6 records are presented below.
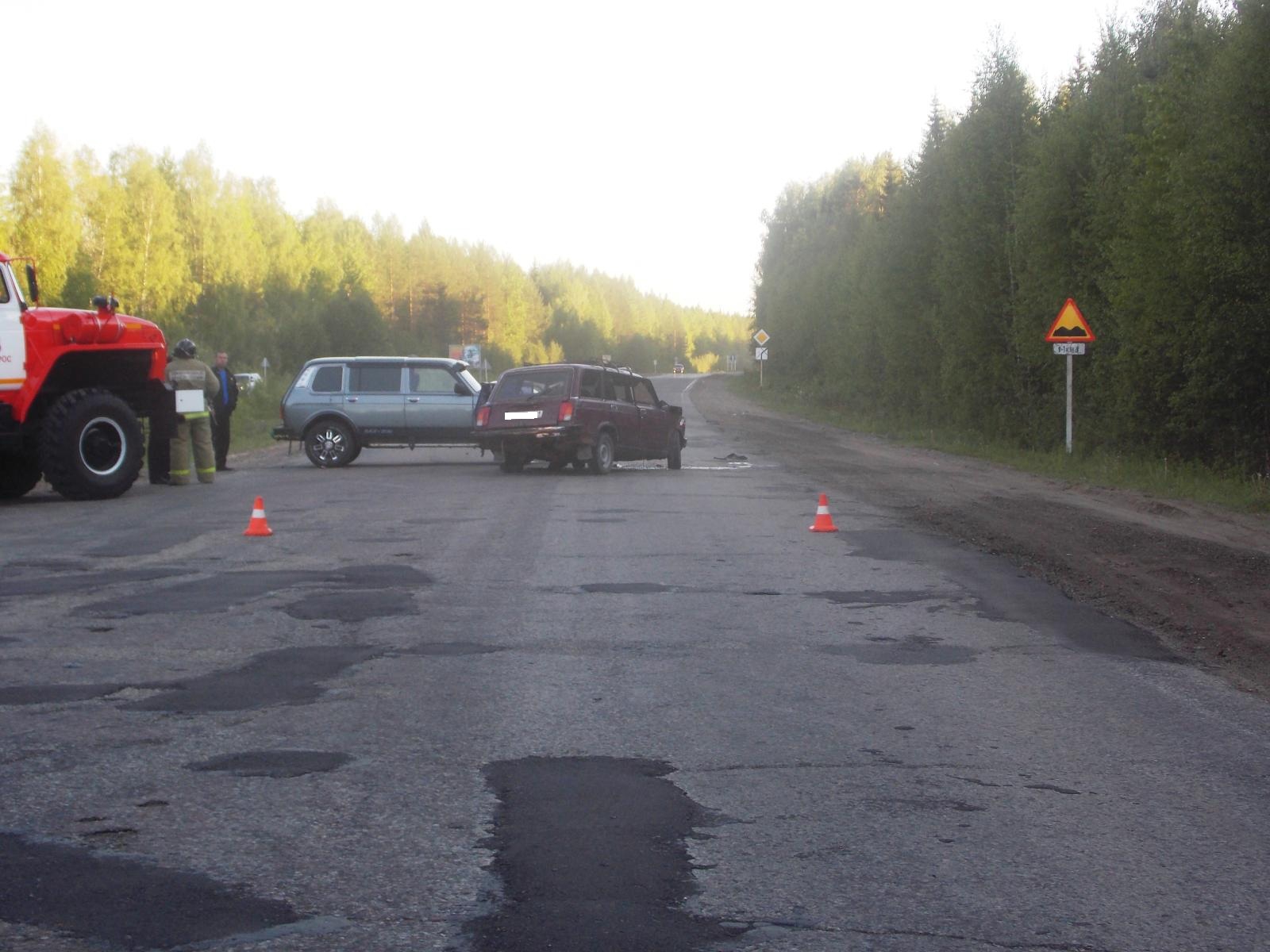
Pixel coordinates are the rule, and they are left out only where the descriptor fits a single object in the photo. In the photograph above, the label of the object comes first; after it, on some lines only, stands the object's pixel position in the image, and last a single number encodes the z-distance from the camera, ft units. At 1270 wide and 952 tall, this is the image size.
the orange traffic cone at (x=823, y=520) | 43.60
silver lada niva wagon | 75.87
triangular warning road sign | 72.74
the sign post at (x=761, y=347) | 227.61
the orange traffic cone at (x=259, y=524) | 41.50
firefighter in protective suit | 62.49
